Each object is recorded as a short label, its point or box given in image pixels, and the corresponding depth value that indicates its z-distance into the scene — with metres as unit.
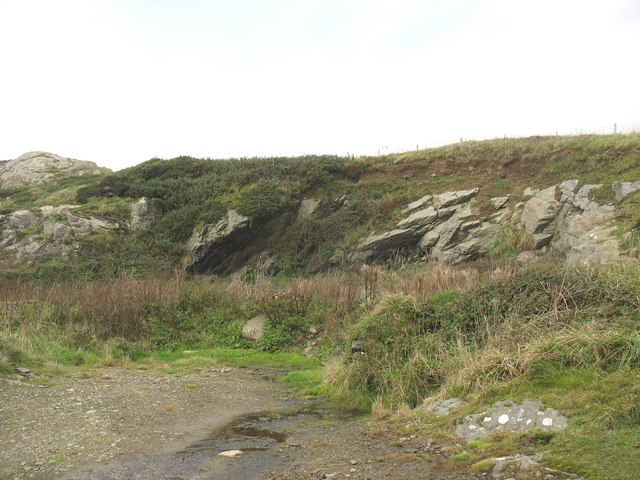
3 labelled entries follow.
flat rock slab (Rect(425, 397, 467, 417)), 8.86
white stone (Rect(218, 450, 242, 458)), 8.05
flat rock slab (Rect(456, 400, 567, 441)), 7.42
